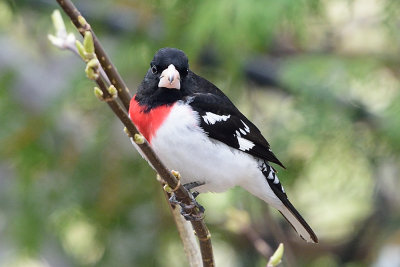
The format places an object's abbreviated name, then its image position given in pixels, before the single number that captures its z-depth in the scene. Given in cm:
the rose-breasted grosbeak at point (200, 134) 508
